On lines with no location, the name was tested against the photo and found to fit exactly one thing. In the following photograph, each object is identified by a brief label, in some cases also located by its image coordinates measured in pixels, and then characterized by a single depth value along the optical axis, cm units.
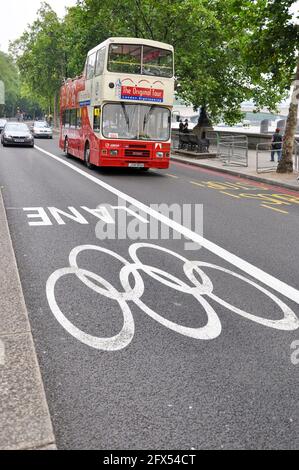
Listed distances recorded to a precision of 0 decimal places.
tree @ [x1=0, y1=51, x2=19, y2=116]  10594
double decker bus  1554
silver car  2897
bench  2661
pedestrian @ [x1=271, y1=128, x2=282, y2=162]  2180
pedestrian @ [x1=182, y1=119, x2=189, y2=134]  3102
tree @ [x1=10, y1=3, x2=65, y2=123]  5944
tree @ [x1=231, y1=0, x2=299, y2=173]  1694
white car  4358
